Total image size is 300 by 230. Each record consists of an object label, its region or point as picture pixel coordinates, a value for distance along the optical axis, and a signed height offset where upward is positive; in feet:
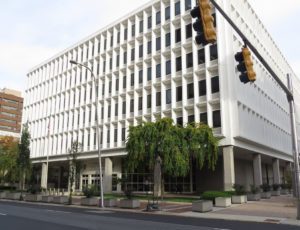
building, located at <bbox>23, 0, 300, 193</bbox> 109.50 +35.51
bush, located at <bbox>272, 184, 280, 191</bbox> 122.71 -8.41
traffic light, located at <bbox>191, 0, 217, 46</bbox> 20.67 +10.90
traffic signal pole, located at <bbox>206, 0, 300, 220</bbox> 49.90 +5.54
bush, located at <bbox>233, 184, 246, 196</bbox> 86.53 -6.85
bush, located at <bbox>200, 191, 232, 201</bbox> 75.82 -7.31
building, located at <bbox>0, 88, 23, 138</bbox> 343.46 +72.02
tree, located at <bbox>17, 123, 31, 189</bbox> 114.32 +6.04
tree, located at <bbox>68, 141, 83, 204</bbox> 92.94 +0.84
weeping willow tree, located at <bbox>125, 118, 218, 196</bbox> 88.69 +7.50
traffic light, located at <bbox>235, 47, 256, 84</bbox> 27.53 +10.13
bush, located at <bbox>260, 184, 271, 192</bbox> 108.27 -7.54
